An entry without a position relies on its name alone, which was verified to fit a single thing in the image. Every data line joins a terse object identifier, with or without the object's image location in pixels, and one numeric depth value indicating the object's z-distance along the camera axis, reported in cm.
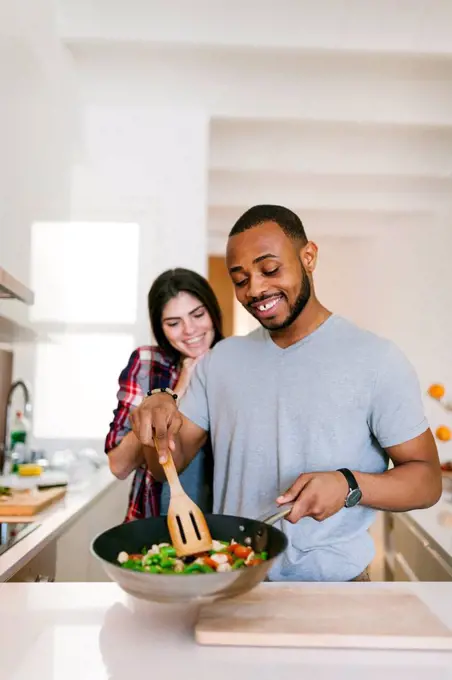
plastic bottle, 249
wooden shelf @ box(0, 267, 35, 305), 155
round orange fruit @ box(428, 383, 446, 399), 177
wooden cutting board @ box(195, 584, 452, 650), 79
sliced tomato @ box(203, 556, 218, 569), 85
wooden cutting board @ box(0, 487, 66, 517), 173
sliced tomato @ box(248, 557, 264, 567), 87
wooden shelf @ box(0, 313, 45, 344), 221
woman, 158
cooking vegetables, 84
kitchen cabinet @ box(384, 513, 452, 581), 164
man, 112
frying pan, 74
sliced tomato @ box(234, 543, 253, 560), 90
